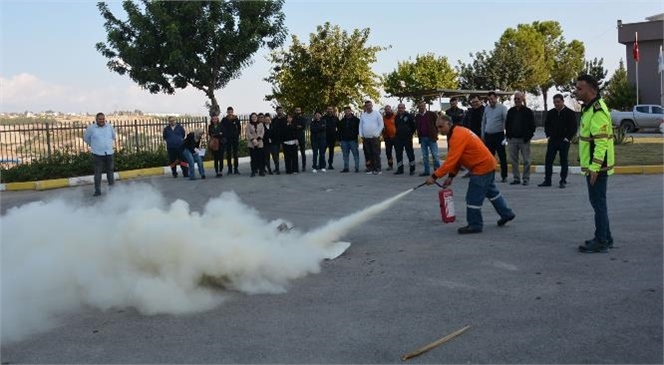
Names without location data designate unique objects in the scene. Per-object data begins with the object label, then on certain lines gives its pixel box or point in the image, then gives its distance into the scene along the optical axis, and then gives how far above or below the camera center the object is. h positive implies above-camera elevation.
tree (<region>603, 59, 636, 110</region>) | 42.97 +2.82
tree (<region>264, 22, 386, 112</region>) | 28.34 +3.53
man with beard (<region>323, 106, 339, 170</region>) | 17.02 +0.61
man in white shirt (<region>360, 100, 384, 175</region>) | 15.75 +0.39
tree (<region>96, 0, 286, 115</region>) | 22.56 +4.27
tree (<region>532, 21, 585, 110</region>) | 57.34 +7.63
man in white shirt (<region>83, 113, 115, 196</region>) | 13.74 +0.38
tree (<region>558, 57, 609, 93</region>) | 58.03 +6.12
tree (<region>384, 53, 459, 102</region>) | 44.41 +4.98
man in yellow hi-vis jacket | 6.68 -0.17
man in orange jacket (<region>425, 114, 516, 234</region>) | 8.09 -0.29
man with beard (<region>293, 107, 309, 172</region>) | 16.70 +0.59
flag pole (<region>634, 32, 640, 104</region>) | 41.03 +4.63
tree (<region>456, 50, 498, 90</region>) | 48.41 +5.34
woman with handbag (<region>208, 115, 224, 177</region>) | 16.47 +0.28
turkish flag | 39.46 +5.24
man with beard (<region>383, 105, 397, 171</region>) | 15.97 +0.39
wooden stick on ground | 4.21 -1.38
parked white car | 32.53 +0.91
